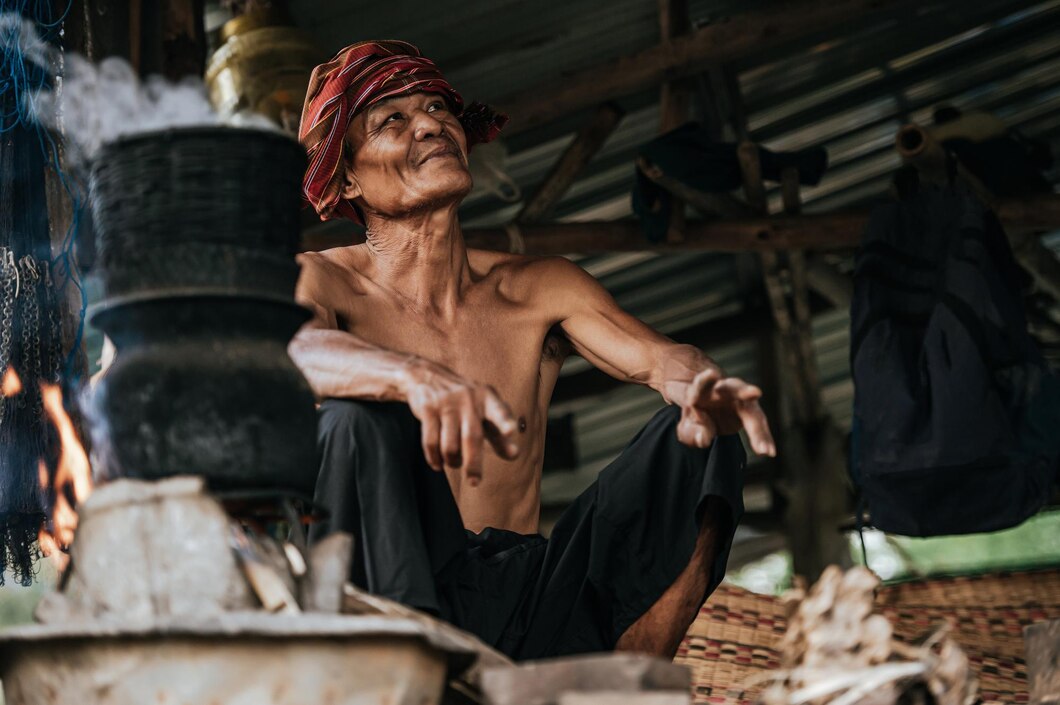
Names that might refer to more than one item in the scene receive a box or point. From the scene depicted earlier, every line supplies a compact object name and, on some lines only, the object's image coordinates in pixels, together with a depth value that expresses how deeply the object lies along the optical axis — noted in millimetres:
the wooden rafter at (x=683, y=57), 6223
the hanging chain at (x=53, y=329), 4023
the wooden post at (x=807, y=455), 8633
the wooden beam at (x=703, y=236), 6727
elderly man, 2701
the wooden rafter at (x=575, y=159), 6629
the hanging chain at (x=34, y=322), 3965
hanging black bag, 5262
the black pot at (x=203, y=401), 2234
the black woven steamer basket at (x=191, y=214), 2291
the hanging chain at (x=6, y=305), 3922
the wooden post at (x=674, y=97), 6391
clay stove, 1990
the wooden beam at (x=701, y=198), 6453
